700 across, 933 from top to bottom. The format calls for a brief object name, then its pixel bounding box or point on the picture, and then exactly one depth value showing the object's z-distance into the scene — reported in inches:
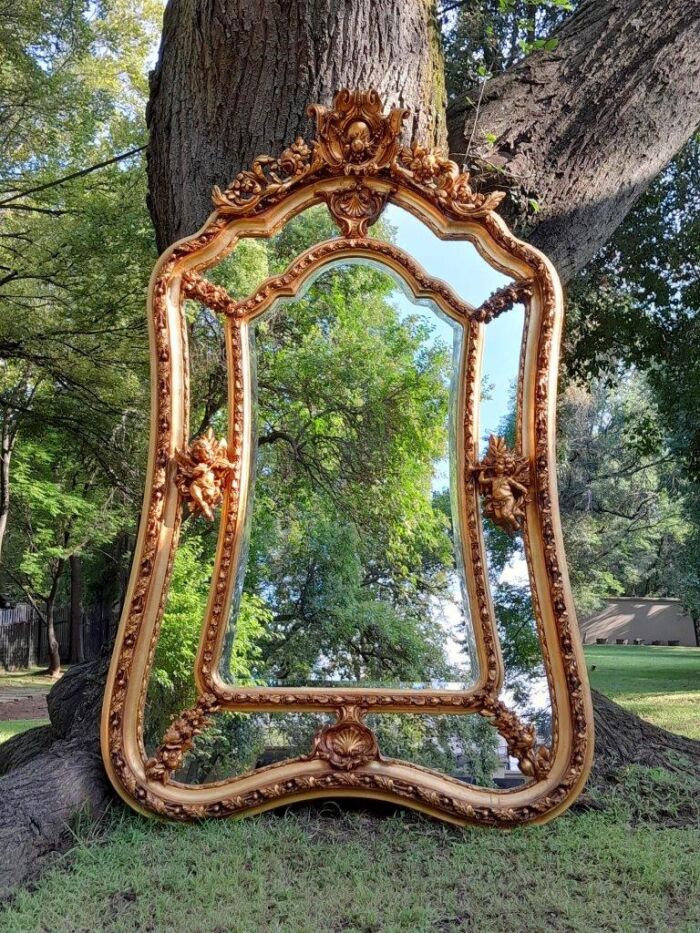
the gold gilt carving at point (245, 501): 98.0
